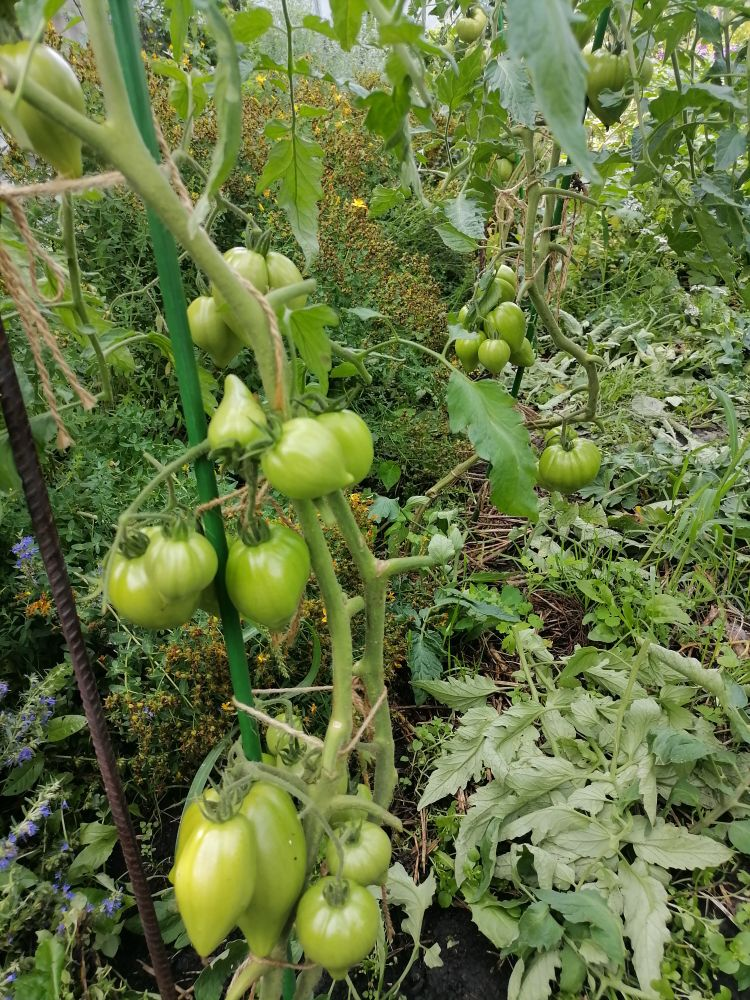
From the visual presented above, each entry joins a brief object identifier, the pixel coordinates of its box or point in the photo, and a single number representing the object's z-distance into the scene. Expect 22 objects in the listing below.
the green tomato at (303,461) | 0.52
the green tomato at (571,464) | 1.37
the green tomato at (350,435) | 0.63
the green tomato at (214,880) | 0.56
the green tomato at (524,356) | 1.31
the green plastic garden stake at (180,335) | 0.50
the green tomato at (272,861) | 0.61
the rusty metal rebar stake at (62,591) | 0.55
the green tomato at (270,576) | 0.58
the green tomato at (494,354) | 1.21
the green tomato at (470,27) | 1.75
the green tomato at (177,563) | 0.54
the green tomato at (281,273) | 0.65
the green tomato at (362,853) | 0.70
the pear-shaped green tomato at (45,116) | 0.42
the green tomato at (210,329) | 0.61
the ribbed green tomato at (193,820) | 0.60
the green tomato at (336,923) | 0.64
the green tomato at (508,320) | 1.22
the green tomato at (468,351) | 1.23
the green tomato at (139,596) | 0.55
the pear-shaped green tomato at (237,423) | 0.52
